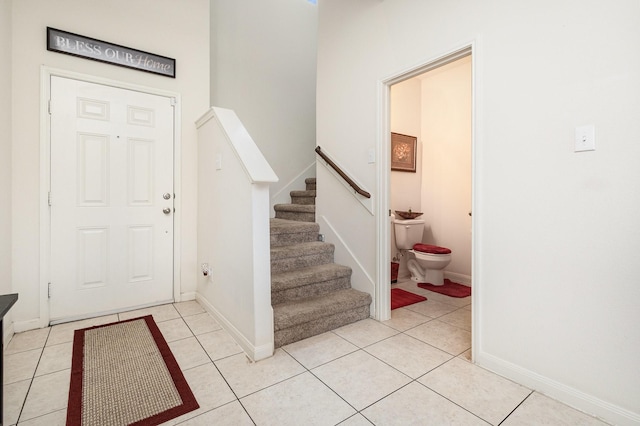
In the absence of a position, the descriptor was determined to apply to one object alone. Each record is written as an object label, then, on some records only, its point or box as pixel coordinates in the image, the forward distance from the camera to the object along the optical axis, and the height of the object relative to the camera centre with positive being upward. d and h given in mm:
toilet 3416 -472
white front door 2412 +121
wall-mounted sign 2363 +1376
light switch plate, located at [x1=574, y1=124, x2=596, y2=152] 1396 +354
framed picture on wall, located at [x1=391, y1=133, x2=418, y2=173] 3824 +794
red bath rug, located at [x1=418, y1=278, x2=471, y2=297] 3267 -883
